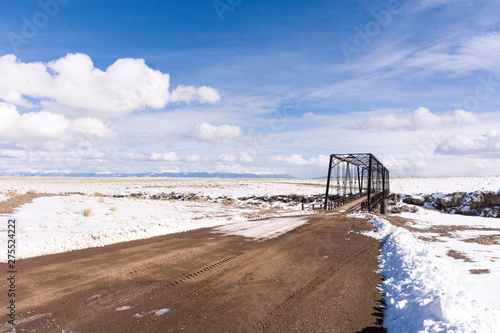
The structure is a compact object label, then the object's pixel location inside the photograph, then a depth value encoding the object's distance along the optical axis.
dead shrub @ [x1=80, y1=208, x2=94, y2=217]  19.86
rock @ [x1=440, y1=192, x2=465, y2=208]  32.81
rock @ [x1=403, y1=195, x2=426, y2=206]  37.34
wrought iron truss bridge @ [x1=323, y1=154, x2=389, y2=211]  30.47
